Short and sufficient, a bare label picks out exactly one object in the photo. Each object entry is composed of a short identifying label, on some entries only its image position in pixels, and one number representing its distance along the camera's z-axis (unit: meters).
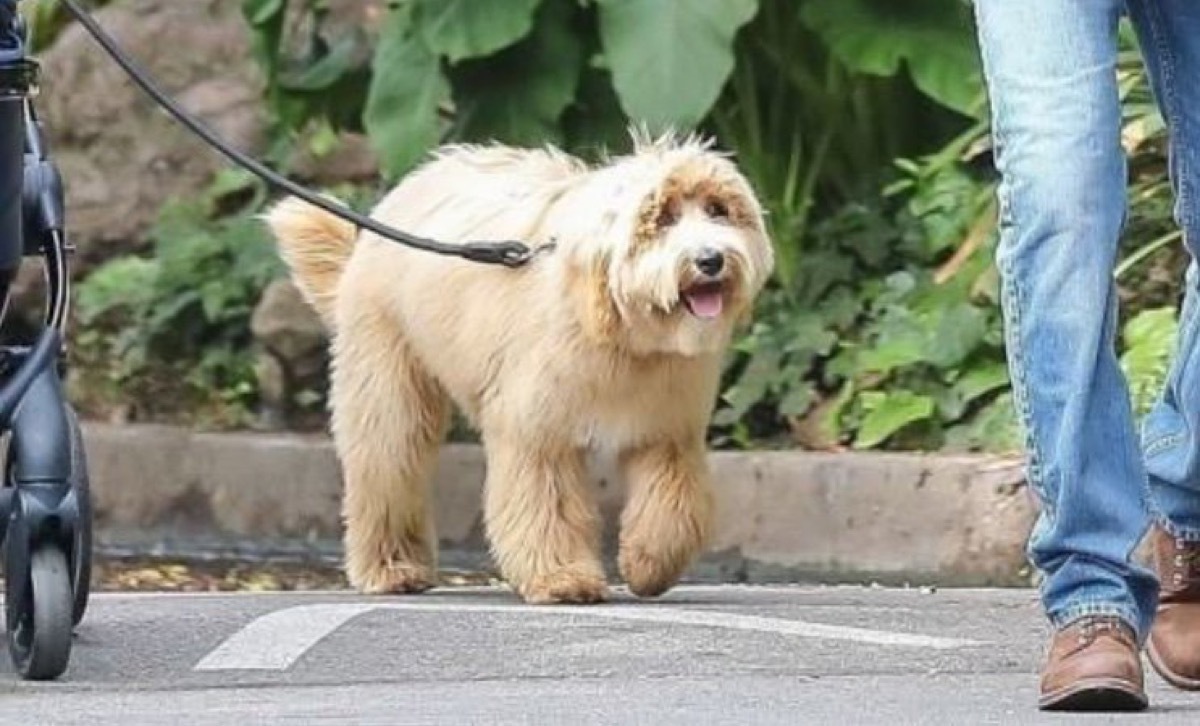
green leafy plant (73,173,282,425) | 23.09
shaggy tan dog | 14.60
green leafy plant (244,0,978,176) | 19.95
